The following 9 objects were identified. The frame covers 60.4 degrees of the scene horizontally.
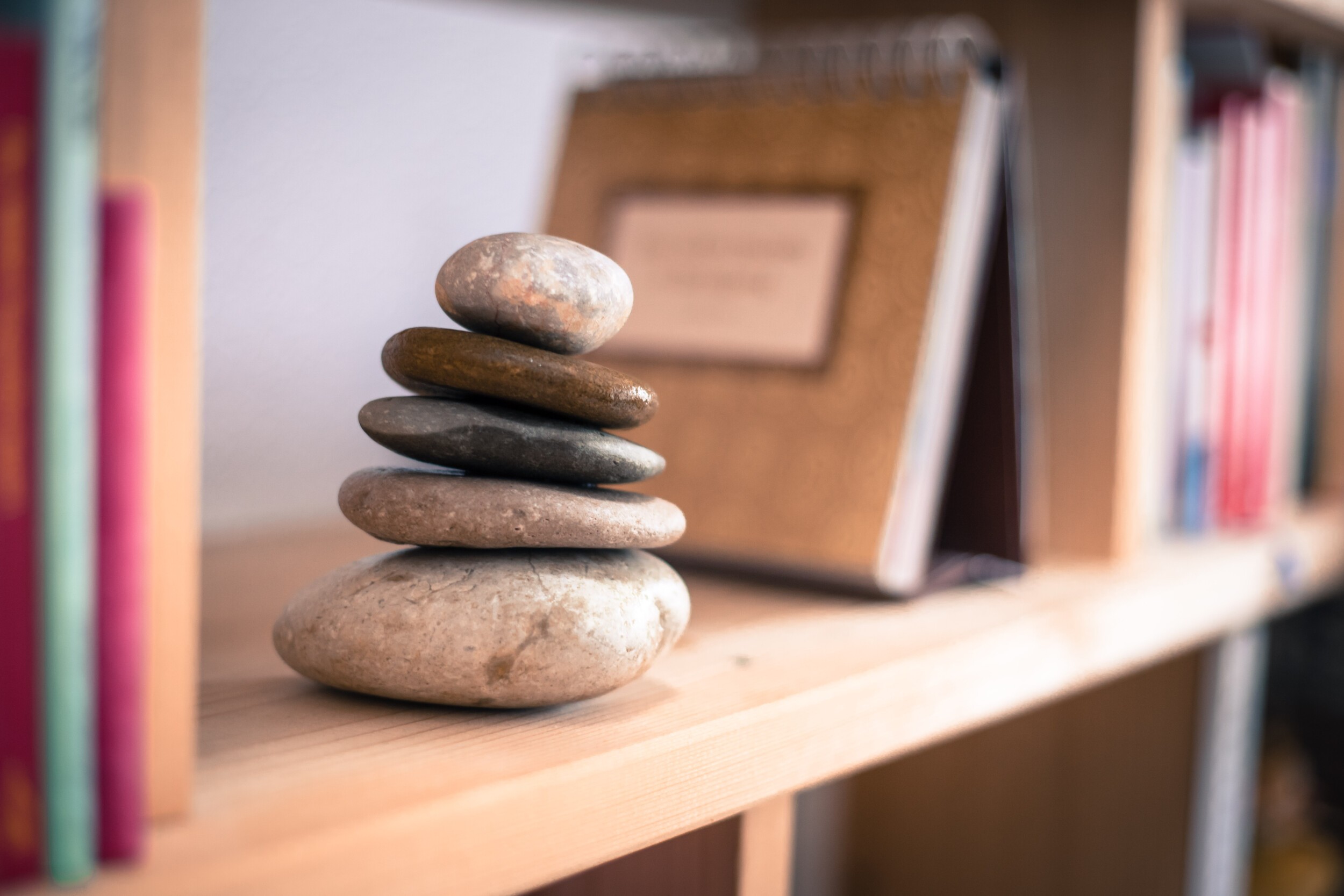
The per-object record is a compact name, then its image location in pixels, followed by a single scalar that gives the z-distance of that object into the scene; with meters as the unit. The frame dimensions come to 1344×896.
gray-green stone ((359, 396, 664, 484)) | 0.47
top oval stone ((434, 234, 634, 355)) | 0.47
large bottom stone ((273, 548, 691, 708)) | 0.46
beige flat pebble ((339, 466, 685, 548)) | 0.47
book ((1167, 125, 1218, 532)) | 0.94
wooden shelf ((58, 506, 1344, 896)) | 0.38
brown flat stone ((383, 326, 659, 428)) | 0.46
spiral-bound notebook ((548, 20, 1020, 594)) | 0.73
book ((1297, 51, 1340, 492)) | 1.12
